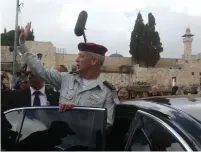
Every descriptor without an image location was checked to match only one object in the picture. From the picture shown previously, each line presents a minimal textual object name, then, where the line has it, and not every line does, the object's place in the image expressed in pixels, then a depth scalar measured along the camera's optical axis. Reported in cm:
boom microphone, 203
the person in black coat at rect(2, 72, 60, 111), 242
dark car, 122
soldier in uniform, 177
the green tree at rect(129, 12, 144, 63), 2556
